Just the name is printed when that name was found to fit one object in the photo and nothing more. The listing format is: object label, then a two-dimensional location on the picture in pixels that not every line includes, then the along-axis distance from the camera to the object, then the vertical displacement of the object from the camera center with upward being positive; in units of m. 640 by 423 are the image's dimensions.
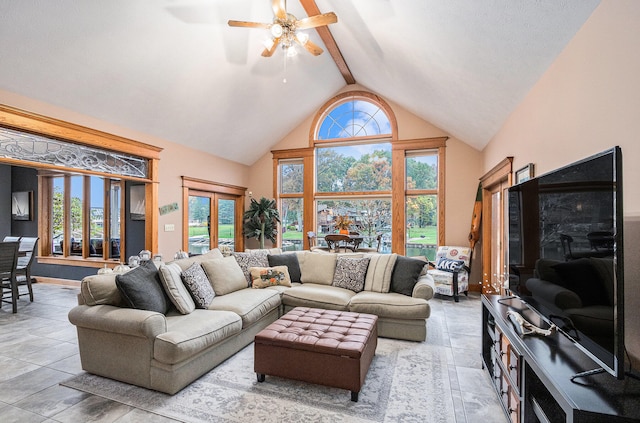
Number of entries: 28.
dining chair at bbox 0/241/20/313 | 4.41 -0.73
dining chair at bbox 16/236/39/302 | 4.81 -0.71
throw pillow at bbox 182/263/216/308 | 3.07 -0.73
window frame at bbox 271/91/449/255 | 6.07 +0.98
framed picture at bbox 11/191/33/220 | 6.62 +0.23
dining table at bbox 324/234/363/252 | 5.52 -0.52
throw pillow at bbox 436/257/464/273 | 5.17 -0.90
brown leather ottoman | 2.23 -1.05
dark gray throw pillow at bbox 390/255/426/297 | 3.74 -0.77
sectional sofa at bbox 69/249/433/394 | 2.34 -0.92
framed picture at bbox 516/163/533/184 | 2.98 +0.40
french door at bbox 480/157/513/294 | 4.21 -0.19
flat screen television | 1.20 -0.20
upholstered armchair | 5.02 -1.00
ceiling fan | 3.15 +2.03
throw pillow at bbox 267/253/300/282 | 4.38 -0.70
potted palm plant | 6.84 -0.14
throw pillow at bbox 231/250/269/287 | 4.05 -0.64
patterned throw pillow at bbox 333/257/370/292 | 4.01 -0.80
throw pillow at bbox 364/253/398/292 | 3.87 -0.77
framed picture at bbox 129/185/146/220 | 5.83 +0.24
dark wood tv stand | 1.16 -0.74
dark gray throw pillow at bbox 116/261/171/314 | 2.47 -0.62
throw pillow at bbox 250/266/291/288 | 3.94 -0.82
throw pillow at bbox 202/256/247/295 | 3.50 -0.72
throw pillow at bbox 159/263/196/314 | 2.83 -0.71
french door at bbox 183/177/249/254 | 5.70 -0.05
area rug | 2.08 -1.37
